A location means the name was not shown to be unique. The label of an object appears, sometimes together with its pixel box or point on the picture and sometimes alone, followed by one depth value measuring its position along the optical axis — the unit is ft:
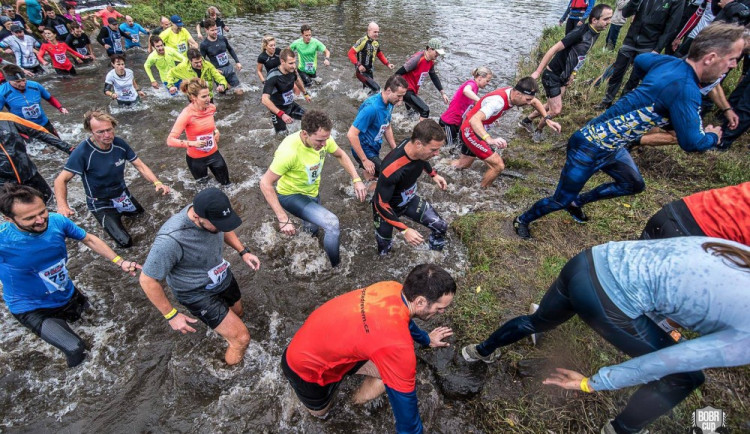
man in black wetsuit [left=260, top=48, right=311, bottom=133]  21.33
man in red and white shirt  15.83
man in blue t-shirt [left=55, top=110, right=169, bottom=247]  13.61
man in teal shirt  28.55
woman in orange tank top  16.92
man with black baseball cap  9.03
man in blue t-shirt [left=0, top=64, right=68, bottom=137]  19.21
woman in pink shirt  19.10
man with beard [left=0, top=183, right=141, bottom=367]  9.48
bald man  25.84
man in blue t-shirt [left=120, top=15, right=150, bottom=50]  39.74
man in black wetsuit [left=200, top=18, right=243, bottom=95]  29.09
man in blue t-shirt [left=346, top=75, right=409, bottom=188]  15.57
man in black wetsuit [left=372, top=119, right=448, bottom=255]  11.46
